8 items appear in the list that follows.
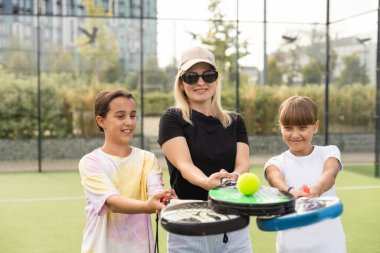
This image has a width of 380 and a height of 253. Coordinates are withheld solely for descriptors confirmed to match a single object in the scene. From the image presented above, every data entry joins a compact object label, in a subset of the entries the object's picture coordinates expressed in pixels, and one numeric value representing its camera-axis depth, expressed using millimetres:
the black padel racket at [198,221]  1862
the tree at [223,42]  12914
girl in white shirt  2514
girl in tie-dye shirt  2336
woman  2484
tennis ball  2078
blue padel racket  1900
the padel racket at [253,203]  1917
